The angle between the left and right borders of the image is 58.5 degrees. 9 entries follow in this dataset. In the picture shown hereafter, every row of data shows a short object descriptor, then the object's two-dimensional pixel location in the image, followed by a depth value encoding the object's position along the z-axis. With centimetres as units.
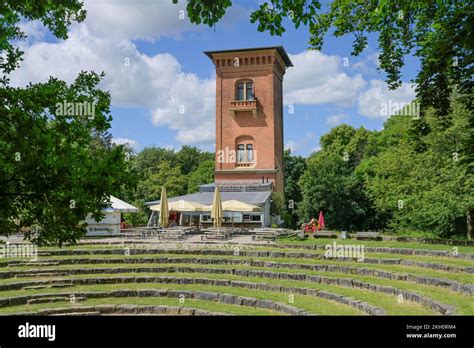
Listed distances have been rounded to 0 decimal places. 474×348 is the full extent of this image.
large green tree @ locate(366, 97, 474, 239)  2094
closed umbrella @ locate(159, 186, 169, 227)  2653
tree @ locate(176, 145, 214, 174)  7388
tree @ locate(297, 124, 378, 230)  4091
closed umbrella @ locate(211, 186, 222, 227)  2533
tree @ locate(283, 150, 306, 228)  5109
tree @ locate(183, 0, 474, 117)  498
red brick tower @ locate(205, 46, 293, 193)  3825
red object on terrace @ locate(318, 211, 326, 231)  2655
